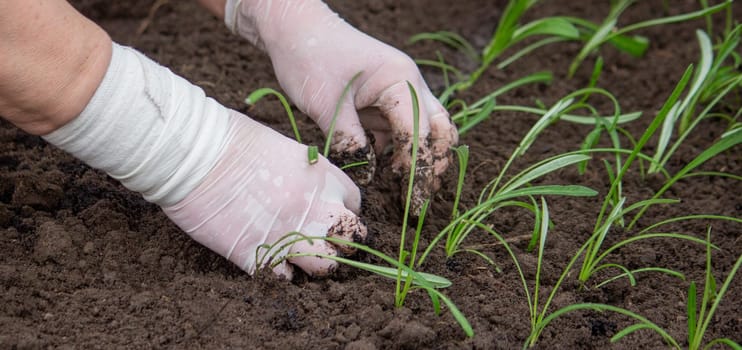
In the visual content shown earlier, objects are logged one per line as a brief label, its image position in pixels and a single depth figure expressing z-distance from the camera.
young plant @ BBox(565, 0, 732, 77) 1.41
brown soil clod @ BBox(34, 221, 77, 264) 1.18
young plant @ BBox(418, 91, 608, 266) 1.16
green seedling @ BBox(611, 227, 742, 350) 1.11
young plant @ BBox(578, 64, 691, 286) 1.18
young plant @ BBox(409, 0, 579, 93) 1.36
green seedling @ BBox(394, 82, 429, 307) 1.14
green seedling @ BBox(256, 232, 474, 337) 1.12
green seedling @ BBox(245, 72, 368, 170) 1.17
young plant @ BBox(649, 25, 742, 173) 1.30
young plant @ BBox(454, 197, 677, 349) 1.11
